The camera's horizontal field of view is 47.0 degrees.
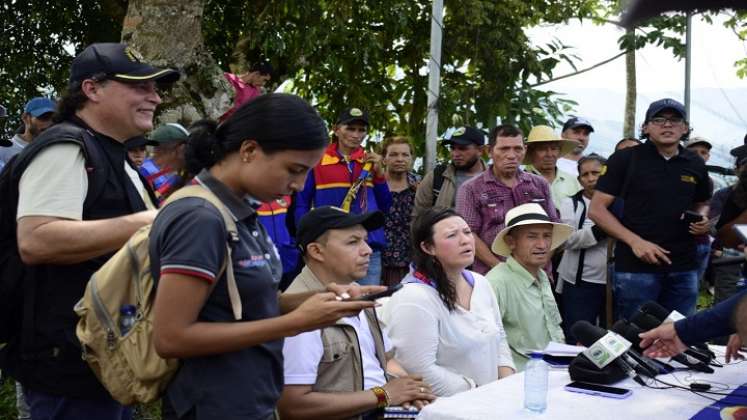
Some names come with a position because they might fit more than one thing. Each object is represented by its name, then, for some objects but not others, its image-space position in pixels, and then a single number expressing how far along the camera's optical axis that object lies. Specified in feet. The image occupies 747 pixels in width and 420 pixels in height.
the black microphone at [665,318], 12.57
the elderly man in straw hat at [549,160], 22.30
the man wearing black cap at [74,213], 7.79
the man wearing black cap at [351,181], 21.13
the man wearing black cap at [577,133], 25.84
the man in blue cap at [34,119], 19.65
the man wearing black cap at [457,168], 21.79
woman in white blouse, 13.00
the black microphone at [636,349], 11.58
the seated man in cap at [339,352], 10.35
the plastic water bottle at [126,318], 7.29
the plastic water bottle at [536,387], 9.68
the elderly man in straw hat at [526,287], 15.49
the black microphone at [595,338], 11.32
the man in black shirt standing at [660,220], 18.52
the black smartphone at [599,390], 10.44
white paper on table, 12.41
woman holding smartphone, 6.75
